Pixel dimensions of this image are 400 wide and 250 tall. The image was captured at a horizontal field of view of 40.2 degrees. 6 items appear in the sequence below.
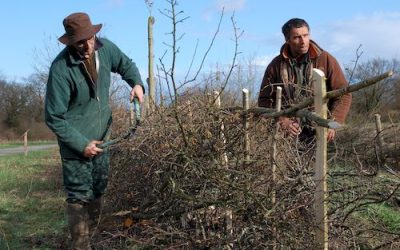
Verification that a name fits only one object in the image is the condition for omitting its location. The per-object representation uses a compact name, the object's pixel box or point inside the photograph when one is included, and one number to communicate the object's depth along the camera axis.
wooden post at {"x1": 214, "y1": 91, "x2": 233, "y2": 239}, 3.95
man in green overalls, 4.36
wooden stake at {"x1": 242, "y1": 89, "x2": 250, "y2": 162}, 4.08
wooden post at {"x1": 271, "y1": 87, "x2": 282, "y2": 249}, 3.68
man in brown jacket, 4.74
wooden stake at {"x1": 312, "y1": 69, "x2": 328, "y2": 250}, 3.52
